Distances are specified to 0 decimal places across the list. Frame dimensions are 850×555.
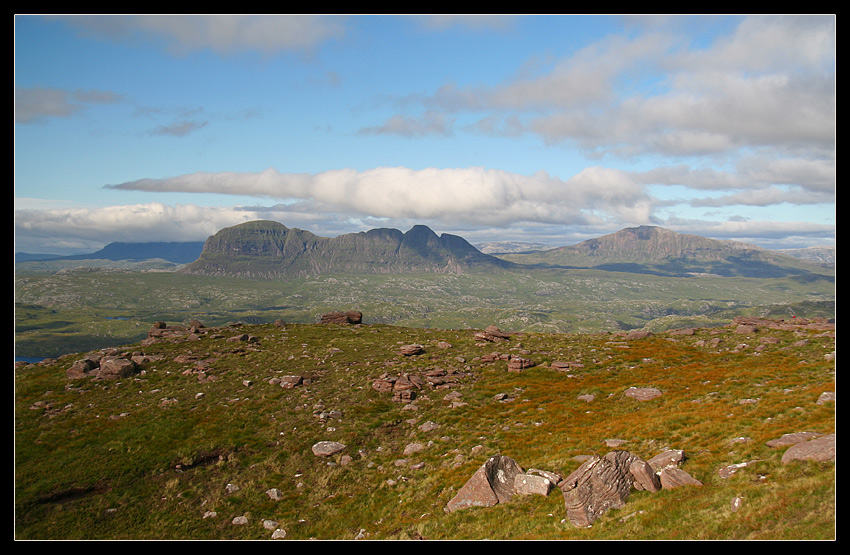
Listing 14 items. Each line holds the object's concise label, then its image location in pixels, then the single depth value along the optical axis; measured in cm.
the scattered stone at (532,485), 2404
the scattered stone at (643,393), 4278
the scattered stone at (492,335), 7825
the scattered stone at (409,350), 6688
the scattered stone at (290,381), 5159
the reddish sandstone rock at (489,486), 2441
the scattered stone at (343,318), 10019
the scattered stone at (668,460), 2380
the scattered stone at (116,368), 5288
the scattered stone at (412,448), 3575
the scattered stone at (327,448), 3562
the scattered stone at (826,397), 2878
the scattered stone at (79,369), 5288
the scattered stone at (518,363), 5947
